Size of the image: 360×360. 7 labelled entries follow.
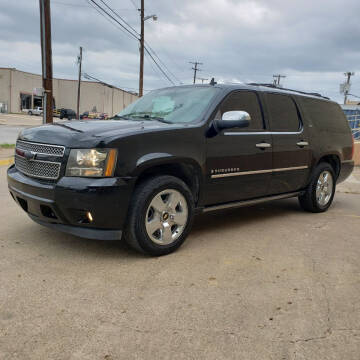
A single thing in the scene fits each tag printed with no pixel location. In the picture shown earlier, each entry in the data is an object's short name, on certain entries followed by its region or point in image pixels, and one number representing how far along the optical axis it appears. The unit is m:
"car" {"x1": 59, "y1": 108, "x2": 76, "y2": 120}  56.03
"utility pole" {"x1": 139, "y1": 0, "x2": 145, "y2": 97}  28.38
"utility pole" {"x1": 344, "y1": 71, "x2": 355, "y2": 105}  69.60
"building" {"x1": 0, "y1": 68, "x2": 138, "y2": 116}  64.44
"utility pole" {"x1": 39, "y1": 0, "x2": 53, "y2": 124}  13.72
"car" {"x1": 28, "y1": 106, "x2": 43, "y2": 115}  63.19
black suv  3.53
